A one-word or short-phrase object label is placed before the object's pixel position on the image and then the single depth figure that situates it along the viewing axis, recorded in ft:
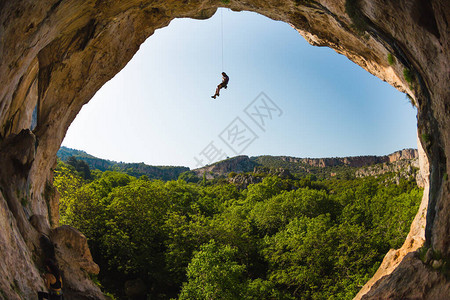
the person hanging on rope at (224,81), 59.75
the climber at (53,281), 28.64
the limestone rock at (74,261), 35.42
